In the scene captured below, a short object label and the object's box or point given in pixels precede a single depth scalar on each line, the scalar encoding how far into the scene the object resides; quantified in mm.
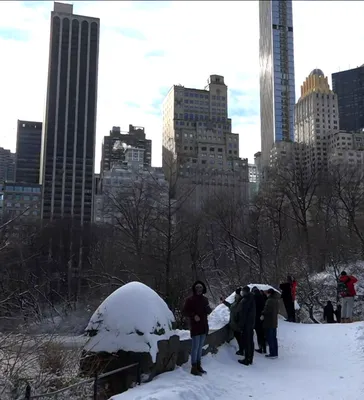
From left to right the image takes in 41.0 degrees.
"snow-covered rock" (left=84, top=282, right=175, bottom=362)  7477
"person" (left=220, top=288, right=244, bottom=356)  9945
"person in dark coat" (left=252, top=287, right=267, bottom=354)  10784
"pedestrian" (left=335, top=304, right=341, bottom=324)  18848
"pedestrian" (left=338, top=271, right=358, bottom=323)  13867
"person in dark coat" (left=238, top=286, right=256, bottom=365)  9648
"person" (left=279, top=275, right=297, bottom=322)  14539
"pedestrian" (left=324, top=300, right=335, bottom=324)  18656
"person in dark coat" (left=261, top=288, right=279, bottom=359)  10273
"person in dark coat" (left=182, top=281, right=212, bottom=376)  8266
